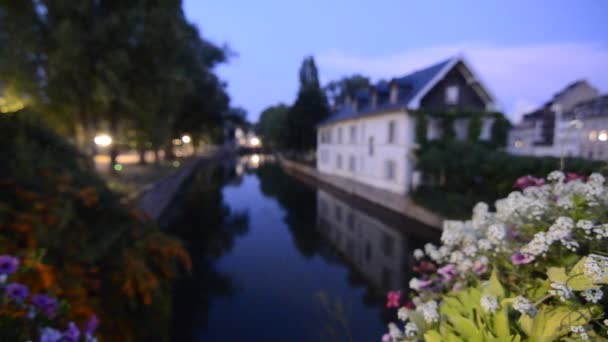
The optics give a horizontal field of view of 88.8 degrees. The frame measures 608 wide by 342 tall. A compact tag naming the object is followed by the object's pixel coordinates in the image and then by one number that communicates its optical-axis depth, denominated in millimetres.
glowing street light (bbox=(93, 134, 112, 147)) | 12852
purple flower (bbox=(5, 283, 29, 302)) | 1721
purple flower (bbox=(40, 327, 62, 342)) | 1632
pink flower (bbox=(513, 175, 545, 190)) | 2648
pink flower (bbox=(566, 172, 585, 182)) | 2436
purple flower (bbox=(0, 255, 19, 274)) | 1677
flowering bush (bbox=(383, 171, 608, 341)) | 1331
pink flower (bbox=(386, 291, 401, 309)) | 2562
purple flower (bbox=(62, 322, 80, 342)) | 1774
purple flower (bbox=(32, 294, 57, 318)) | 1854
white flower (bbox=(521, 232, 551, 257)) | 1580
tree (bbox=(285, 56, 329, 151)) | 32906
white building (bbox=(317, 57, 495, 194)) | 16484
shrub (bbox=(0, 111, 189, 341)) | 3271
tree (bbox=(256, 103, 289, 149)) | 37500
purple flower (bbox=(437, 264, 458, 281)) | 2363
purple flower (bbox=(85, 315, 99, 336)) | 2299
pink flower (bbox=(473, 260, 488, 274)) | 2139
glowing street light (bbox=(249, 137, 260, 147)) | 90100
